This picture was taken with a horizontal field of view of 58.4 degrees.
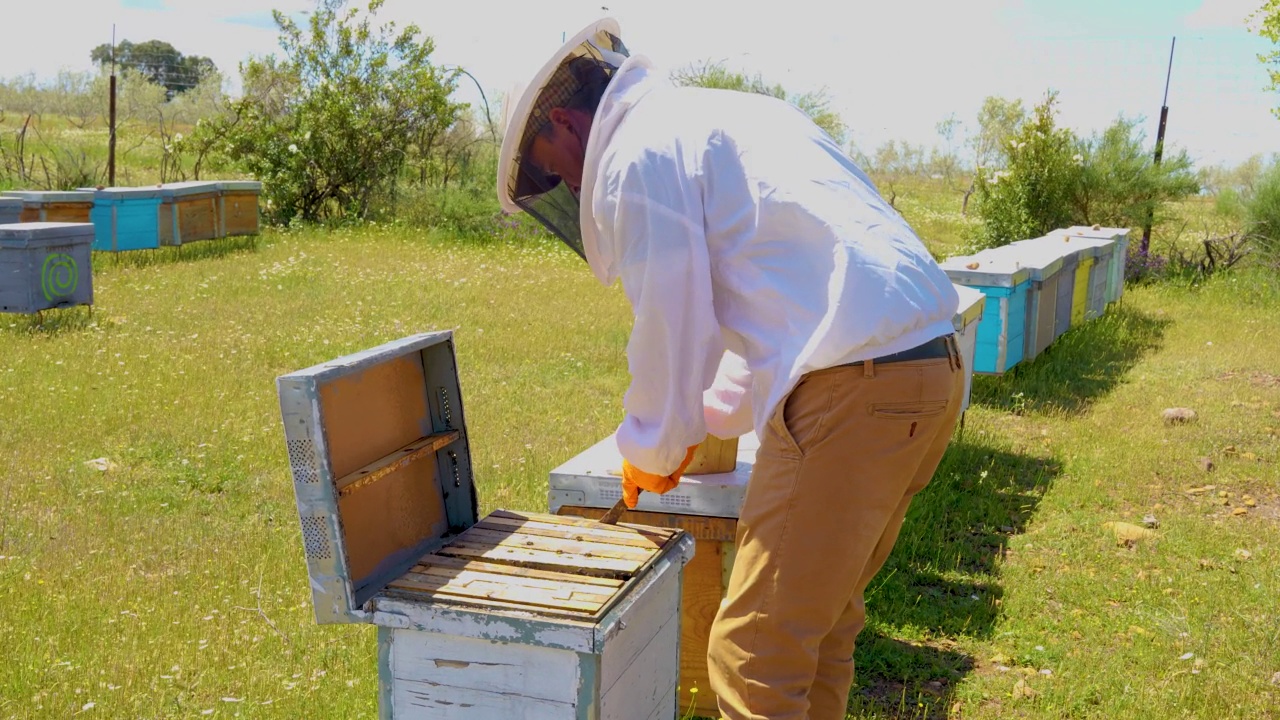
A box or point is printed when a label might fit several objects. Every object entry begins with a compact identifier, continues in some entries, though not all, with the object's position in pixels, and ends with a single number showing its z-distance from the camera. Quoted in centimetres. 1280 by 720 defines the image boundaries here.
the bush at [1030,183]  1097
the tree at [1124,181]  1167
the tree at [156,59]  4238
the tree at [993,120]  3087
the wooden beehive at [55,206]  888
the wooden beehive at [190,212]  1021
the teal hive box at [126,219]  962
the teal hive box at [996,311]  589
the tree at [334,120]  1400
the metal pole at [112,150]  1311
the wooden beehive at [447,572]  186
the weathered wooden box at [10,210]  872
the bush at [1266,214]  1175
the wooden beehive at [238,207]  1120
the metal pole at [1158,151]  1184
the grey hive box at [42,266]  697
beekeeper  192
